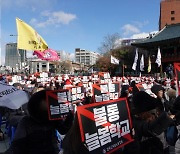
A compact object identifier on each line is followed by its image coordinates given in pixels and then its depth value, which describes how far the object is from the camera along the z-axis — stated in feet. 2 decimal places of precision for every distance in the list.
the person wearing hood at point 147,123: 5.02
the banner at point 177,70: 8.79
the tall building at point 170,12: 125.61
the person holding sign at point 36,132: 4.84
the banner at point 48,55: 25.15
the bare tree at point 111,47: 97.87
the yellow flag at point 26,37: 14.93
